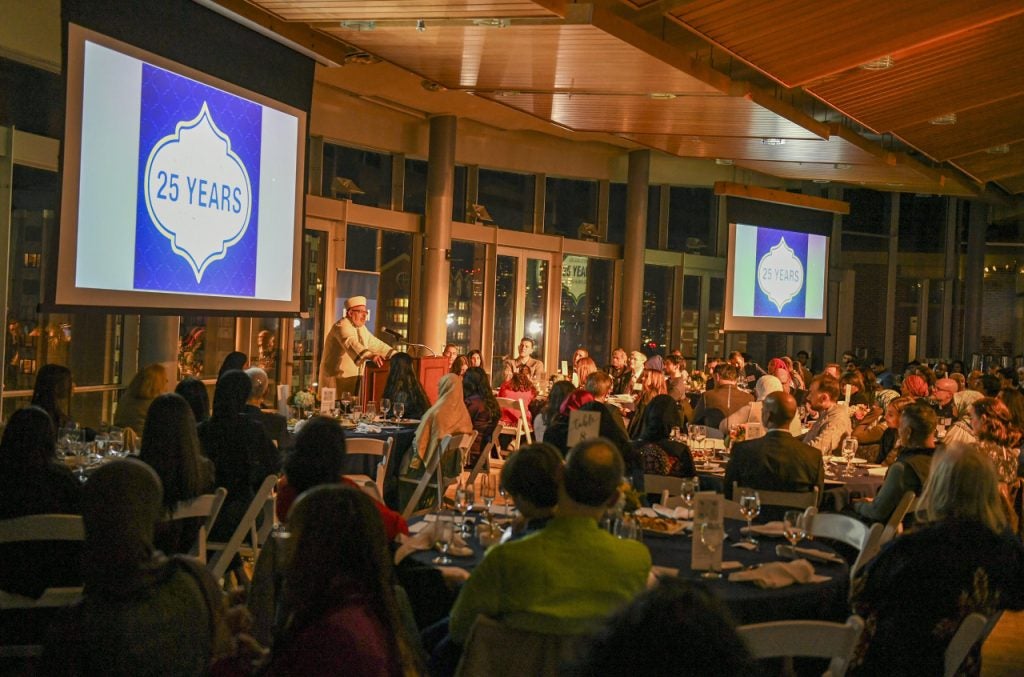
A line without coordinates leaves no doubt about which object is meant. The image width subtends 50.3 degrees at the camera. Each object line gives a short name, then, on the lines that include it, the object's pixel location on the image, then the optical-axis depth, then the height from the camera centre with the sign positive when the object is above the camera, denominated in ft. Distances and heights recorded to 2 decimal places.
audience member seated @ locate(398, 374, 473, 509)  26.91 -2.74
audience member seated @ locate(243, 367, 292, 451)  23.08 -2.25
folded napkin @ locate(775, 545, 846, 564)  14.03 -2.78
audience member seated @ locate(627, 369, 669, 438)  29.55 -1.49
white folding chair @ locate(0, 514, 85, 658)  12.37 -2.66
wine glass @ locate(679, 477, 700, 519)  15.49 -2.21
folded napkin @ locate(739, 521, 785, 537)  15.47 -2.74
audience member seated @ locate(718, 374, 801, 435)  29.58 -2.24
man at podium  35.09 -0.98
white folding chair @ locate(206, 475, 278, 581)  15.87 -3.13
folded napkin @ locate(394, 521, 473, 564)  13.23 -2.74
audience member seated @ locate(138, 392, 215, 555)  14.73 -1.96
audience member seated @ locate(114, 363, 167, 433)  22.35 -1.79
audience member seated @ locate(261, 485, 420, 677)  7.36 -1.92
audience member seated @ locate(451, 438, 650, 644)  9.59 -2.23
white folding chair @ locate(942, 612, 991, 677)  10.59 -2.84
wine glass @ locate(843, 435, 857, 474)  24.91 -2.43
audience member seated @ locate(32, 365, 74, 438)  20.70 -1.61
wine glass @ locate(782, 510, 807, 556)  14.16 -2.44
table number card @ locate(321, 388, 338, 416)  29.09 -2.23
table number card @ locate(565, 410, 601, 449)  17.75 -1.57
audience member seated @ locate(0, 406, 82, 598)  13.19 -2.42
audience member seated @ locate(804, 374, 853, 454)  27.09 -1.95
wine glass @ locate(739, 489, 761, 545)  14.76 -2.26
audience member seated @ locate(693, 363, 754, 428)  31.58 -1.80
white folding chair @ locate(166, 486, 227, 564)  14.78 -2.71
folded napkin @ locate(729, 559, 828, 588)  12.48 -2.74
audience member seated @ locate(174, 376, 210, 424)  21.93 -1.70
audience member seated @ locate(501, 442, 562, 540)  11.80 -1.65
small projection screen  52.37 +2.93
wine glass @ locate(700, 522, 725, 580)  12.84 -2.38
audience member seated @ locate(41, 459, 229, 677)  7.48 -2.10
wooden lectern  32.17 -1.72
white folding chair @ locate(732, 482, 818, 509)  18.83 -2.76
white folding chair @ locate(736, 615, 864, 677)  9.19 -2.55
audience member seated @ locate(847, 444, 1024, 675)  11.50 -2.60
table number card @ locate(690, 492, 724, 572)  12.87 -2.16
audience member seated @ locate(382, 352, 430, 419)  30.86 -1.89
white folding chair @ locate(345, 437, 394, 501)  23.77 -2.84
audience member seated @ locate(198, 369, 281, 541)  18.21 -2.29
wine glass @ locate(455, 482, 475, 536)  15.14 -2.44
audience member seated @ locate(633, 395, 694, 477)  21.38 -2.23
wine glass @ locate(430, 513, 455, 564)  13.33 -2.60
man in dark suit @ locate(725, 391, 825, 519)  19.44 -2.16
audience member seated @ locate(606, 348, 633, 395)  46.09 -1.96
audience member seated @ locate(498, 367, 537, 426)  40.24 -2.34
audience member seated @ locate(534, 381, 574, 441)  25.59 -1.67
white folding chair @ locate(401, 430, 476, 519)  24.32 -3.25
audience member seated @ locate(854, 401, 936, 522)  18.78 -2.08
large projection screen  21.98 +2.79
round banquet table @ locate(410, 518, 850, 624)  12.12 -2.85
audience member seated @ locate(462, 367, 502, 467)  30.60 -2.26
